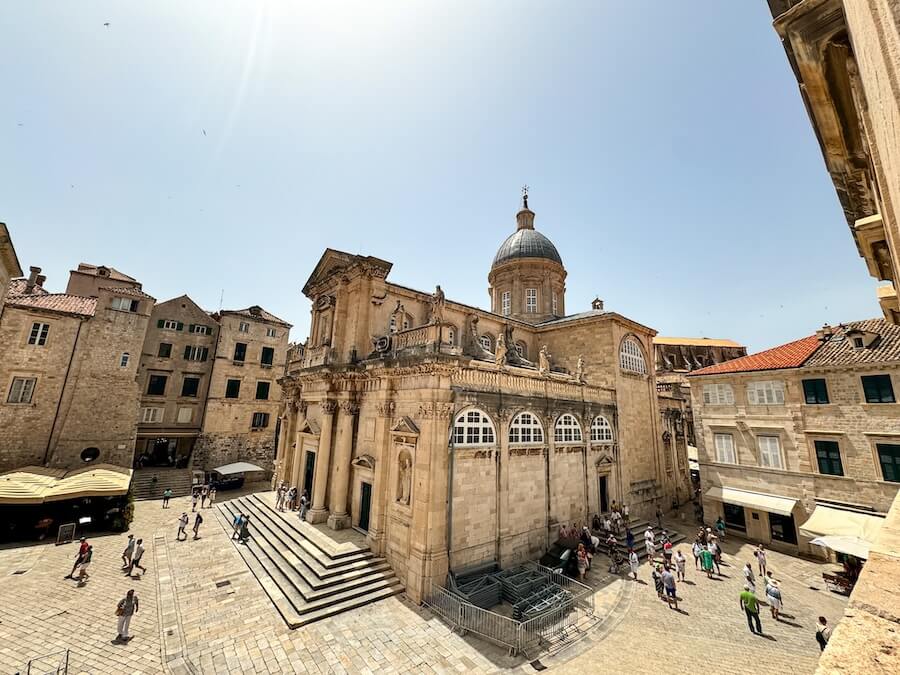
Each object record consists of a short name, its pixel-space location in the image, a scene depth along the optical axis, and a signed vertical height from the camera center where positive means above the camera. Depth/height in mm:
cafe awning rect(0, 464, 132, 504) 17953 -4090
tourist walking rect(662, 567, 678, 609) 13773 -6131
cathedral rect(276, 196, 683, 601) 14867 -373
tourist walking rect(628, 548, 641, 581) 16141 -6143
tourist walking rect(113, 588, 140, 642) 10883 -6130
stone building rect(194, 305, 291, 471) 31578 +1863
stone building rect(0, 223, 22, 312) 8788 +3673
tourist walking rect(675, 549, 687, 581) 16094 -6123
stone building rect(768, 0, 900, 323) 2186 +3719
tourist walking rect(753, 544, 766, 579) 16375 -5981
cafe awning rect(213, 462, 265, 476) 28453 -4480
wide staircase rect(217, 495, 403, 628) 12695 -6227
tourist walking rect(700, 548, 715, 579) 16422 -6048
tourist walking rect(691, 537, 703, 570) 17516 -6004
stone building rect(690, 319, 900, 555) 17422 -458
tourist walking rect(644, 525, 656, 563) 18016 -6053
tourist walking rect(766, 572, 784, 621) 13055 -6134
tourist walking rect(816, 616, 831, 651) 10375 -5858
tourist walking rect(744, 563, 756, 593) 14133 -5820
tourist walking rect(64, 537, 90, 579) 13983 -5531
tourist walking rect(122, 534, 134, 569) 15133 -5873
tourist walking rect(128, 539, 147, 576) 15062 -6113
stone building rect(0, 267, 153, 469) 22094 +2097
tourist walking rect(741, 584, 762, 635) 12125 -5983
